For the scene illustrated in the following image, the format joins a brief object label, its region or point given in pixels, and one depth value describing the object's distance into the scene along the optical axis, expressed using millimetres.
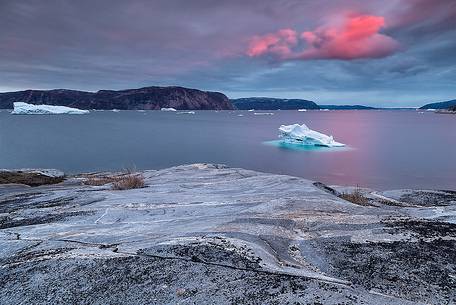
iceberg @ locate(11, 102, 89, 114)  187075
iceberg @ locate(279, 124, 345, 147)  55906
